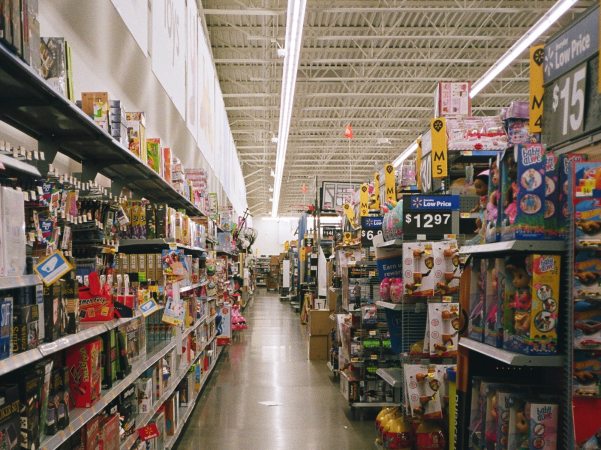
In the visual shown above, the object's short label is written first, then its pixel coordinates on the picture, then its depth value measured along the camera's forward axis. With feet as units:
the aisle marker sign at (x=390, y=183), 22.17
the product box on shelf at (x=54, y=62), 7.93
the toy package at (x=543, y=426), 6.82
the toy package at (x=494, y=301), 7.58
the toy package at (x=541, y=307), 6.79
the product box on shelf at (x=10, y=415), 5.47
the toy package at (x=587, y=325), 6.44
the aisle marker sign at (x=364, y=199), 26.10
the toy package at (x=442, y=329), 12.62
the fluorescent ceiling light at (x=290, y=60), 23.54
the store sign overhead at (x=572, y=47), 7.30
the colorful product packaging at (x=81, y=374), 8.04
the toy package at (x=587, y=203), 6.42
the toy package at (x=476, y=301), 8.31
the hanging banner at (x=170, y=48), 17.72
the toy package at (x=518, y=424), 7.02
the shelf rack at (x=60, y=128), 6.56
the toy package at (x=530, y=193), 7.01
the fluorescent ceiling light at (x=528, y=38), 24.84
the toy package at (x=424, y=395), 12.54
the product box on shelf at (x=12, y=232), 5.55
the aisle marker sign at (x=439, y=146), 13.28
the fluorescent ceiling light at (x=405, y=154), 55.36
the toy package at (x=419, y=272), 12.96
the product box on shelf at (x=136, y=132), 12.26
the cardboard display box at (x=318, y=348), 30.81
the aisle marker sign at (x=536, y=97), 8.53
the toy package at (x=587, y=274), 6.41
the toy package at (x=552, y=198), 7.04
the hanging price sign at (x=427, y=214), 13.26
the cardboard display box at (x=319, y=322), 29.60
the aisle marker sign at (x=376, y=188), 25.26
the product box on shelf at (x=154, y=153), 14.32
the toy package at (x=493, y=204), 7.77
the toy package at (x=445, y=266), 13.03
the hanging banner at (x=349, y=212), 25.96
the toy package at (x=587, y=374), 6.43
